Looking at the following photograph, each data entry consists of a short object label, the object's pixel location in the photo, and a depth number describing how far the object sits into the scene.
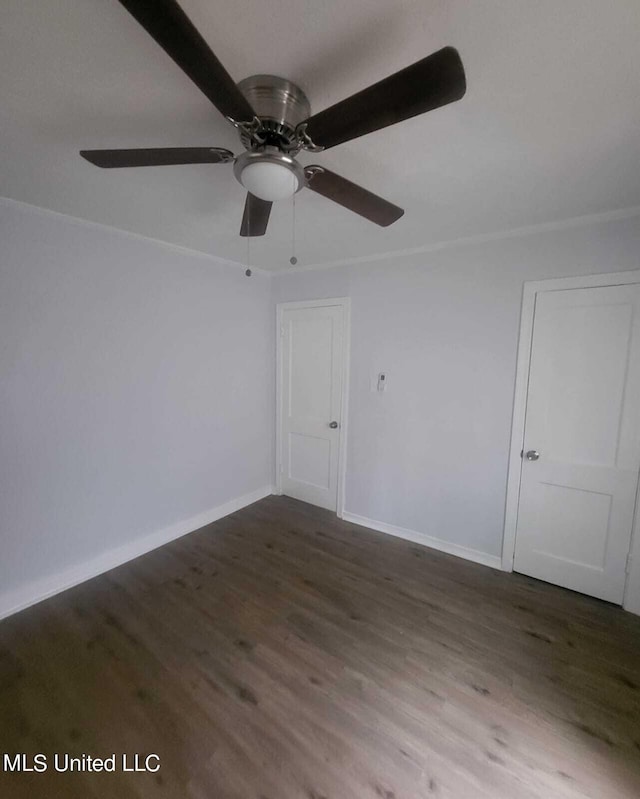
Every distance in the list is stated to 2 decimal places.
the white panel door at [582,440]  2.04
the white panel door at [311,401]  3.25
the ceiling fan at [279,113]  0.76
